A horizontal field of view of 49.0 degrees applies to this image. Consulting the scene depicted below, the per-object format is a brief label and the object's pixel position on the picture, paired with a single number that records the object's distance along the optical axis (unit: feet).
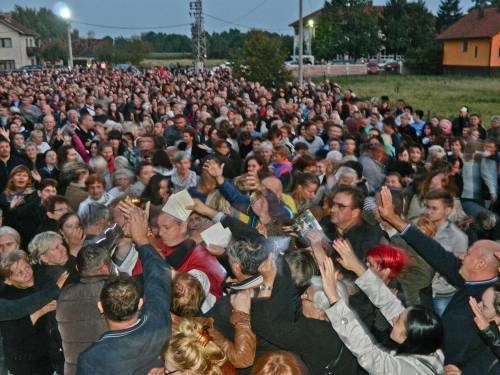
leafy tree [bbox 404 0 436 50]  212.02
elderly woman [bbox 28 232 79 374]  15.17
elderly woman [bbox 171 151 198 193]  25.73
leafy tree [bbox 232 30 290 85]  85.30
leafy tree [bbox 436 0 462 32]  260.83
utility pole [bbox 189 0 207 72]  159.79
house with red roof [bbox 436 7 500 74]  170.19
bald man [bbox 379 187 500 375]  11.38
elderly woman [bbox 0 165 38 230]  22.36
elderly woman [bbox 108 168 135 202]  23.50
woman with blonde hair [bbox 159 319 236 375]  9.17
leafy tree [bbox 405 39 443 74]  188.14
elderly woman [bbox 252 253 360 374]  10.28
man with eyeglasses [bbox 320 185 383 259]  16.29
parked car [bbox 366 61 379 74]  184.51
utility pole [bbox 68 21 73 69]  106.93
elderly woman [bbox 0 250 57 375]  13.47
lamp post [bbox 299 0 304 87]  76.38
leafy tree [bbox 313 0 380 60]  211.41
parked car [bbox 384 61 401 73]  192.54
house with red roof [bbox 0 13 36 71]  254.47
